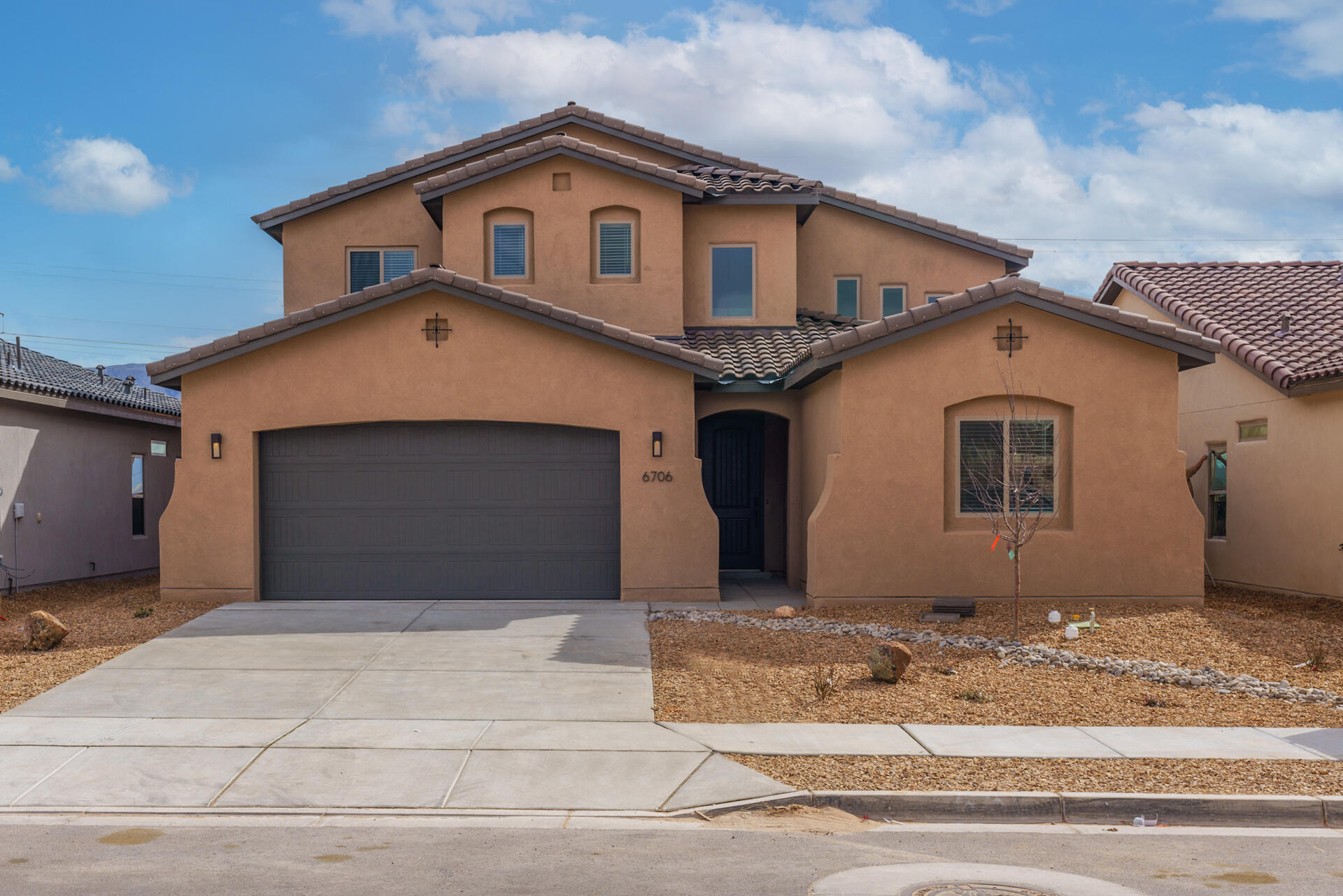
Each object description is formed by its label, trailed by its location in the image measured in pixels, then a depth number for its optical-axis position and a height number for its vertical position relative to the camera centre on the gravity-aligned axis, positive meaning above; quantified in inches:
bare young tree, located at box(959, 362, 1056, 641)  559.8 +3.9
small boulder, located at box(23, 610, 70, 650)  455.2 -69.7
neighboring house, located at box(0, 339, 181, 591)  665.6 -2.1
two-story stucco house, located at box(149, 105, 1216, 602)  555.8 +11.7
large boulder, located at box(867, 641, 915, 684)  396.2 -71.9
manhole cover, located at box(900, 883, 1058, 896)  216.2 -85.6
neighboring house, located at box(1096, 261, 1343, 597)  599.2 +31.8
